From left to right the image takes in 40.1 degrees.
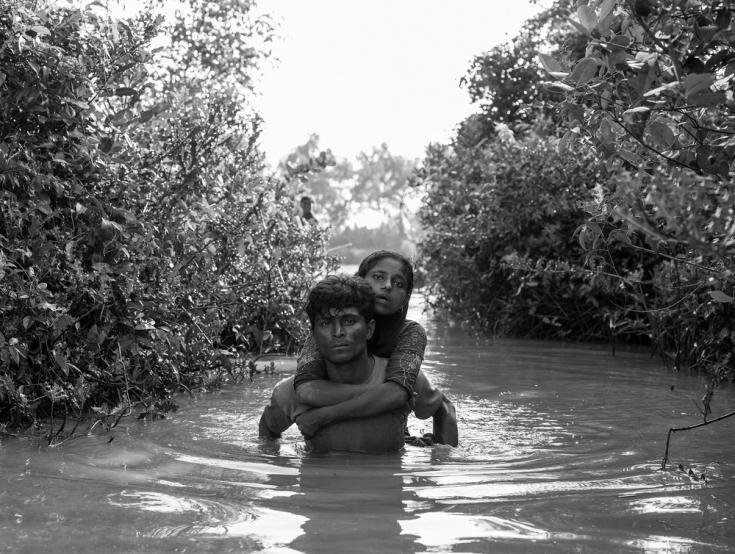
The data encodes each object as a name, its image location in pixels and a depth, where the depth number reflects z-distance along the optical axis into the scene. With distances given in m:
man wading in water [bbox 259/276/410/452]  5.50
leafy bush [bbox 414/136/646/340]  13.34
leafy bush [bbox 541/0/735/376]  3.35
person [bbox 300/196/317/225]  13.10
